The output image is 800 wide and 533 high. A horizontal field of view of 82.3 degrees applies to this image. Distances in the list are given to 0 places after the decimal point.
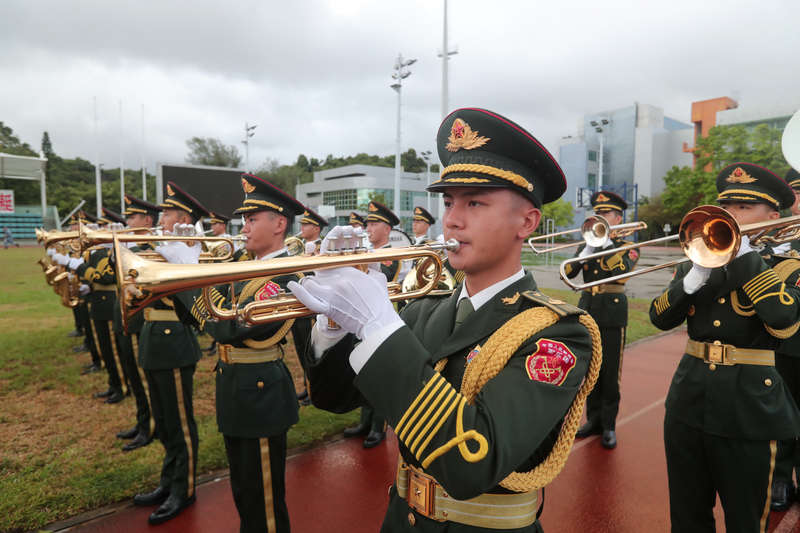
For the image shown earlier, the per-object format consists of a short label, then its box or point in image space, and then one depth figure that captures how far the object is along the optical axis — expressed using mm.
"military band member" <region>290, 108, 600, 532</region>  1300
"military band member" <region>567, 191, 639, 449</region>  5492
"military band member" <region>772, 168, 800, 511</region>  4121
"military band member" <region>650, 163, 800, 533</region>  2854
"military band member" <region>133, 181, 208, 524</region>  4074
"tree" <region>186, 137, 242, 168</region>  78438
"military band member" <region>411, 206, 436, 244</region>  8883
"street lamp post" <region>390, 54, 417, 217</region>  22159
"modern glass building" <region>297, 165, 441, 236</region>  68250
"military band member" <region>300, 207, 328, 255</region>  8673
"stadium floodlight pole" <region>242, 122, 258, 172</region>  40875
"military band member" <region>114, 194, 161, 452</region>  5328
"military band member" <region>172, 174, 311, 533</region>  3178
